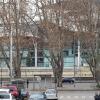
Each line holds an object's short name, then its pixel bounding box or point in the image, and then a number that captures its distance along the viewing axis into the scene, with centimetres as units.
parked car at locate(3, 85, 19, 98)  5038
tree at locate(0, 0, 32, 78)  8025
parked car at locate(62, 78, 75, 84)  8870
